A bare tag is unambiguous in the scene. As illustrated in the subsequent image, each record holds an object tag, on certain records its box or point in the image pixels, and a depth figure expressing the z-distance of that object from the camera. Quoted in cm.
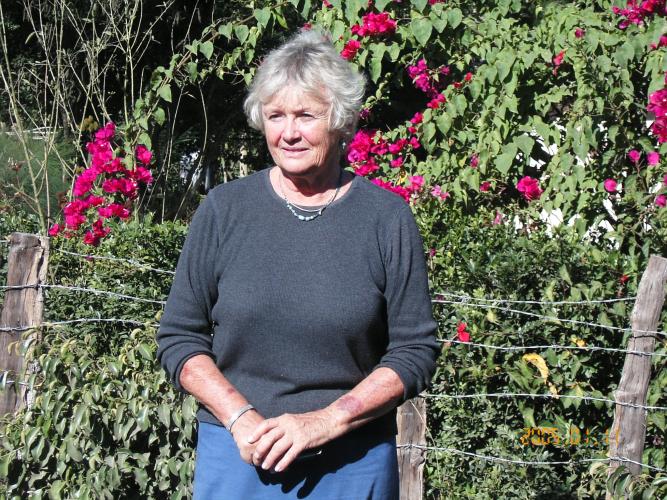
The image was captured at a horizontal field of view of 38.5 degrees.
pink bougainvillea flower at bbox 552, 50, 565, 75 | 525
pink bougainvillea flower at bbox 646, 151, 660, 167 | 465
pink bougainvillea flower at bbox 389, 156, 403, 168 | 581
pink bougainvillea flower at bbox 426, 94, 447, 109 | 570
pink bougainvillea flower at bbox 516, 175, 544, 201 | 508
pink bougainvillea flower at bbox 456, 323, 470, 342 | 373
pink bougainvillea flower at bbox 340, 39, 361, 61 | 580
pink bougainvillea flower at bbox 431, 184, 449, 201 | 519
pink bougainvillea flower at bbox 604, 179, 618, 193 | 475
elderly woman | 198
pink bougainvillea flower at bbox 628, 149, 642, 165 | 478
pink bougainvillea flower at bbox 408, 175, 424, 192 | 523
